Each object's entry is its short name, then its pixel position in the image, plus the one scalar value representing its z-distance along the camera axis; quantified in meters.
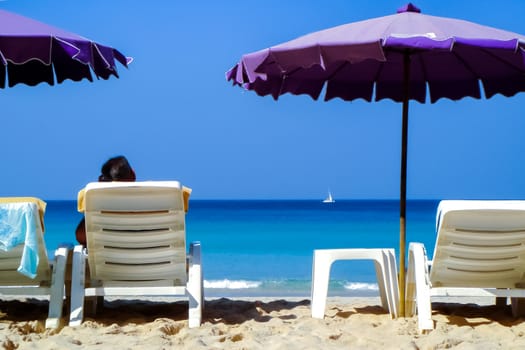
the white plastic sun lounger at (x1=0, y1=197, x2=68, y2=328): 4.76
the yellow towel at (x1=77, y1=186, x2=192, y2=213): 4.80
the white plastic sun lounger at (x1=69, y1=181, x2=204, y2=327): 4.77
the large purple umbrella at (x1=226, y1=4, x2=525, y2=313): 4.66
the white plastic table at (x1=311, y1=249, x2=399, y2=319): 5.35
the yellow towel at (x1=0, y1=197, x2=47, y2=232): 4.77
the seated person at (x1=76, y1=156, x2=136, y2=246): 5.49
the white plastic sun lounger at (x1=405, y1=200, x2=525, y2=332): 4.71
